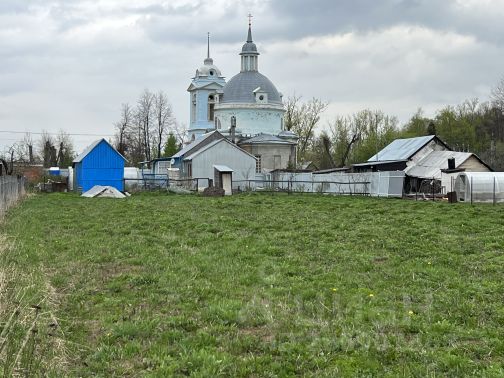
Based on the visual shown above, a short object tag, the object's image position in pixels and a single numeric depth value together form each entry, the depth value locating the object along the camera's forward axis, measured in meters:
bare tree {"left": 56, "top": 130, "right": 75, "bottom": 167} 80.19
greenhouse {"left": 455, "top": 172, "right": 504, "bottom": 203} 32.56
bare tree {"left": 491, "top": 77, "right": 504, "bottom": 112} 71.56
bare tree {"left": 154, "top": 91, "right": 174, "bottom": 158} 79.00
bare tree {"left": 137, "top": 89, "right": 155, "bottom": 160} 79.50
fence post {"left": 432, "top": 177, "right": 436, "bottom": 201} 38.44
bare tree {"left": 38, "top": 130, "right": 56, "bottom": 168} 83.49
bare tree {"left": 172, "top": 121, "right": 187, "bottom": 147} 78.74
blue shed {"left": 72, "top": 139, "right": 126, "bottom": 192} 45.62
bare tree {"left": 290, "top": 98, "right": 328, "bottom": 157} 79.81
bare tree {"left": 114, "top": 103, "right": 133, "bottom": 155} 81.50
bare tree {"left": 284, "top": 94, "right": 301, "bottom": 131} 79.69
